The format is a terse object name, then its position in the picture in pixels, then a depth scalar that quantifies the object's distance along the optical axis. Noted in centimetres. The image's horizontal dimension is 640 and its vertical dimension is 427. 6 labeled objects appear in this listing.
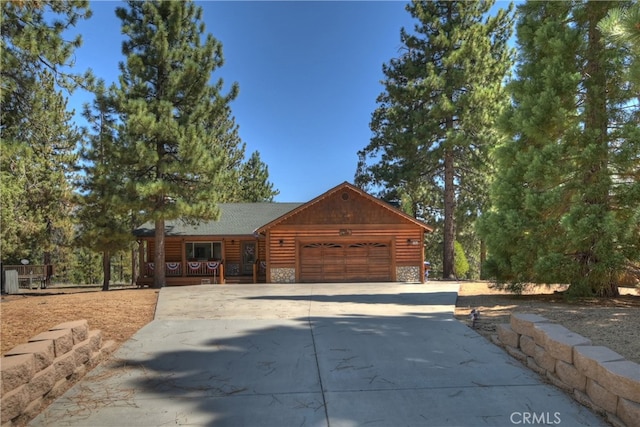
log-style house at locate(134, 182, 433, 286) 1938
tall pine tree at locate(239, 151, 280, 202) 3900
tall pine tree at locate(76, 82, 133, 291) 1700
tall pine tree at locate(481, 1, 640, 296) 1066
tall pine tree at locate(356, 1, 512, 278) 2133
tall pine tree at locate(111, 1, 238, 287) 1688
